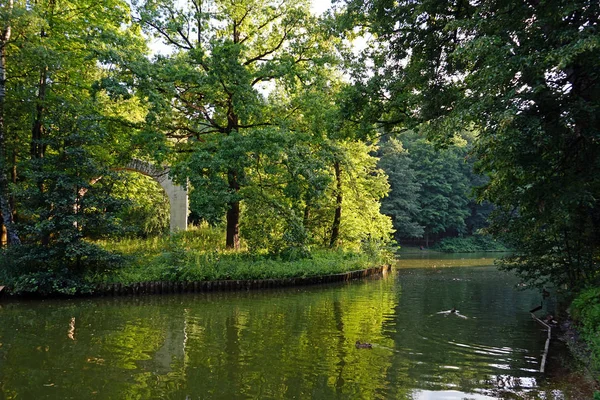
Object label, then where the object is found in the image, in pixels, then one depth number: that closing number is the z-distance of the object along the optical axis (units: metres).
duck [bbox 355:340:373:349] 8.09
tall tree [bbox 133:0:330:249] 15.54
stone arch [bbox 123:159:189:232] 22.66
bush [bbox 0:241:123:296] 12.37
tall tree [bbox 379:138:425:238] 45.88
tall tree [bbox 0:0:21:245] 13.48
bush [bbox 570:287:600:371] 6.54
